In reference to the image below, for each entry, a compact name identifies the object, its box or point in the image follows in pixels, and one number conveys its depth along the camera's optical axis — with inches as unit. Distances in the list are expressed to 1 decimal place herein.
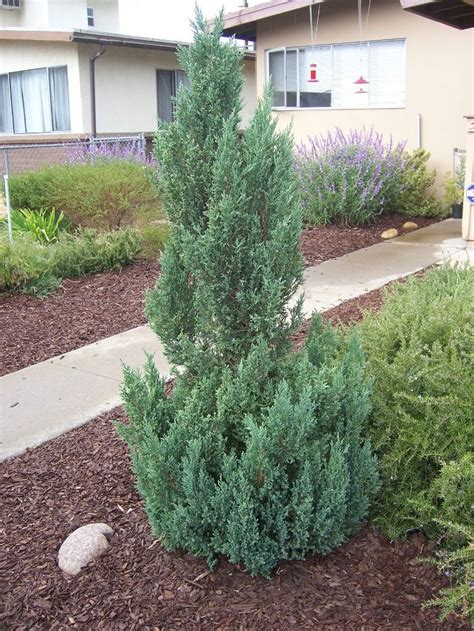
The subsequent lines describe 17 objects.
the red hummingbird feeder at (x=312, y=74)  533.0
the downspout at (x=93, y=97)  675.4
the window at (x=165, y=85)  750.5
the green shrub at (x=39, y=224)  364.8
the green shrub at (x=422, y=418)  119.2
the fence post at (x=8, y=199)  359.9
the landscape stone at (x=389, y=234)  405.4
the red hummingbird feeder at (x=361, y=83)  494.2
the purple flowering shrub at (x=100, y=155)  426.4
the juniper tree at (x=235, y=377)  108.0
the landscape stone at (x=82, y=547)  118.6
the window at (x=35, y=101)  709.9
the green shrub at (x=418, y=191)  462.6
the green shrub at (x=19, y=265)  289.7
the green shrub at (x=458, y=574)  99.0
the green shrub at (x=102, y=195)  359.9
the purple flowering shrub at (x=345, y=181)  416.5
